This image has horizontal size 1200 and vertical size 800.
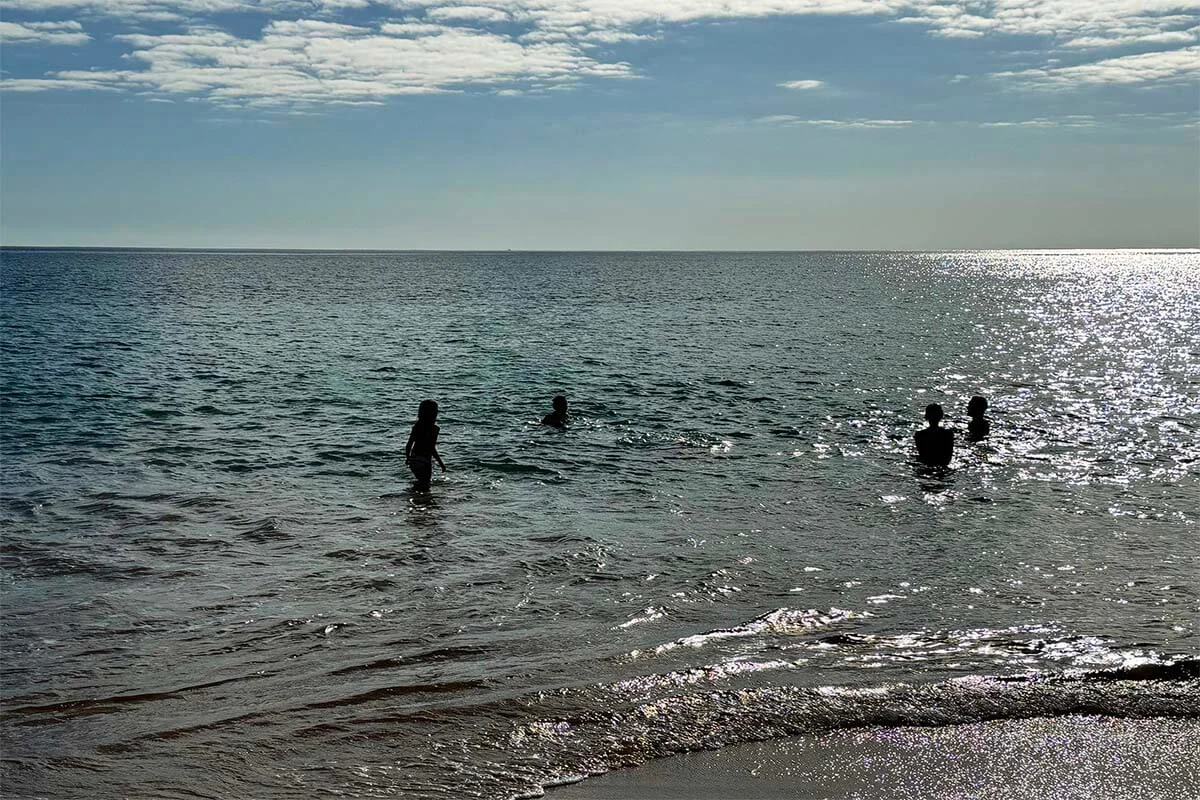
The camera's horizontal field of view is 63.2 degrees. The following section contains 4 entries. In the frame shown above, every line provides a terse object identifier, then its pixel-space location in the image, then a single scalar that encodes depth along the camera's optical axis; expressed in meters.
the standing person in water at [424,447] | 18.33
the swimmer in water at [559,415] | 25.19
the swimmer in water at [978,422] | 23.27
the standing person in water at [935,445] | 20.12
